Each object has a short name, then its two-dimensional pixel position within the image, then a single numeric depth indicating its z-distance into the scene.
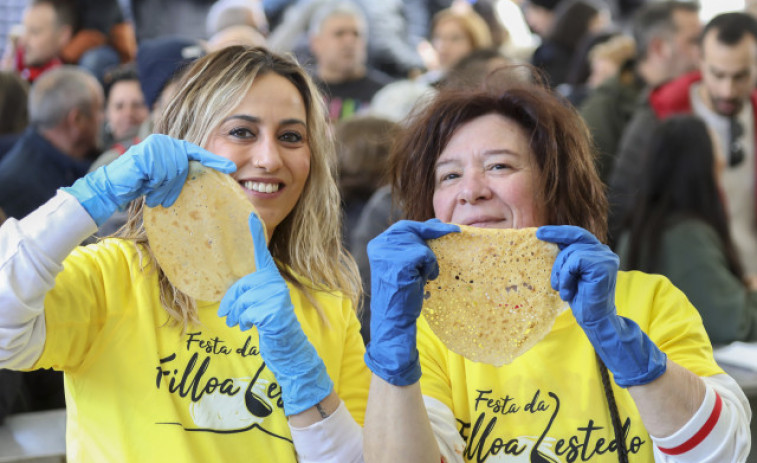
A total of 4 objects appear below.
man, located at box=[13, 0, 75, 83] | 5.08
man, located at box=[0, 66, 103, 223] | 3.35
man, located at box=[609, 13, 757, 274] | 3.77
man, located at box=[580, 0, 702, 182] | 4.14
